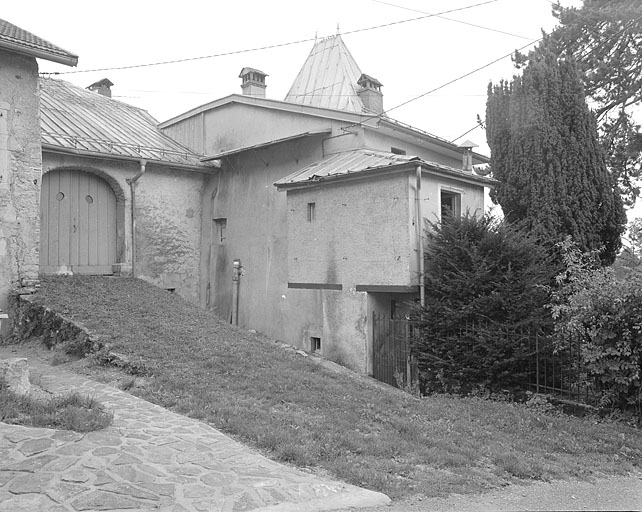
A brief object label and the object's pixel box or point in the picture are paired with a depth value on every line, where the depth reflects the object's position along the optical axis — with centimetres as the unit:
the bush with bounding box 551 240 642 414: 827
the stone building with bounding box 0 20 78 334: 1119
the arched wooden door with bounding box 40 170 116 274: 1438
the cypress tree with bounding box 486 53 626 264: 1336
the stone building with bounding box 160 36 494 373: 1213
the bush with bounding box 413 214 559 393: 1034
